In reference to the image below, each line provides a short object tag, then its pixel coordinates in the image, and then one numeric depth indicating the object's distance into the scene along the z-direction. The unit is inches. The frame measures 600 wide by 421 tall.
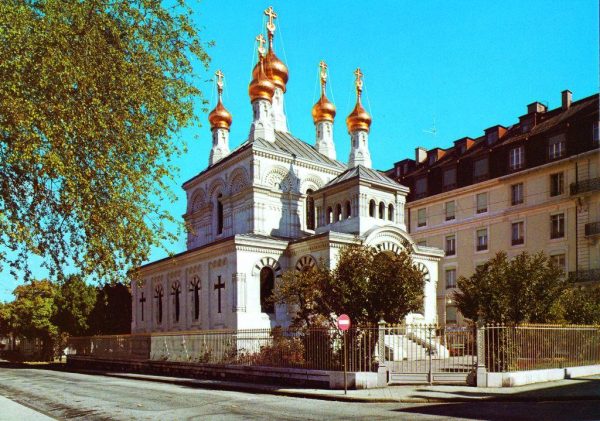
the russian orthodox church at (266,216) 1200.2
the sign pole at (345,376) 658.2
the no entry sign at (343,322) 668.7
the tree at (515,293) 817.5
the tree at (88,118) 429.4
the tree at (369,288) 794.8
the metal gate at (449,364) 706.2
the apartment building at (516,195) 1406.3
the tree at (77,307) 1808.6
